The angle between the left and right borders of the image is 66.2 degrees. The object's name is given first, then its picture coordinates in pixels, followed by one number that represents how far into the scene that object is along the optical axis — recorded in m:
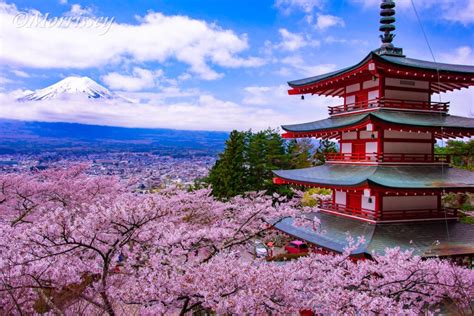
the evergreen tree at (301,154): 36.28
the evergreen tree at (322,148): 38.47
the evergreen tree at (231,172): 30.56
